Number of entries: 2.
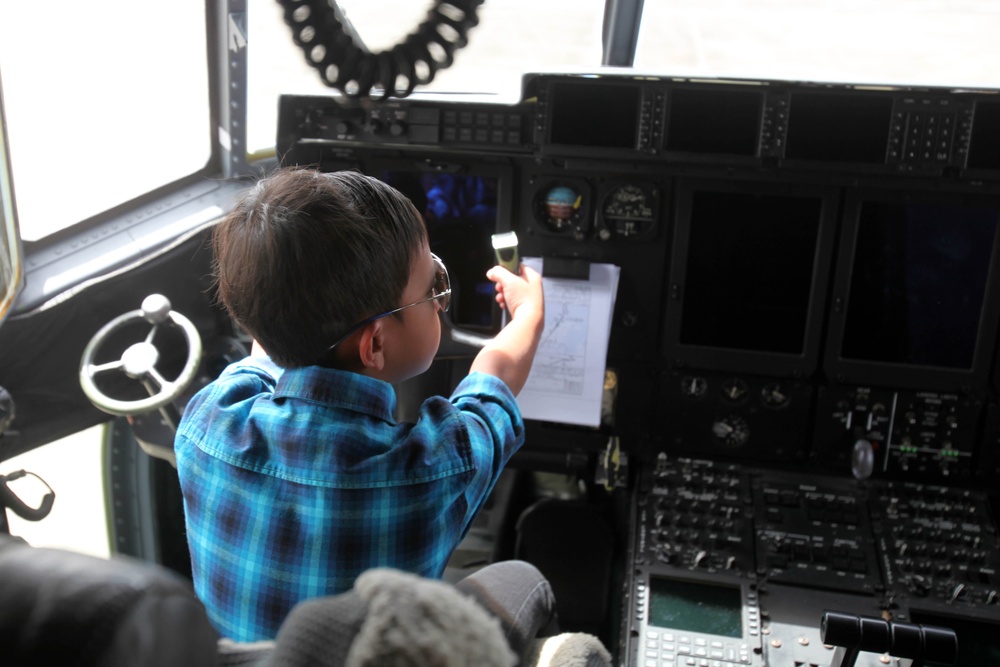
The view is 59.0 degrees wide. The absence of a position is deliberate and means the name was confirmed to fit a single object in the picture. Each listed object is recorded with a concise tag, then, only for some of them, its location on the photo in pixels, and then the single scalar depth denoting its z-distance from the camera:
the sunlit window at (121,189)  2.19
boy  1.06
